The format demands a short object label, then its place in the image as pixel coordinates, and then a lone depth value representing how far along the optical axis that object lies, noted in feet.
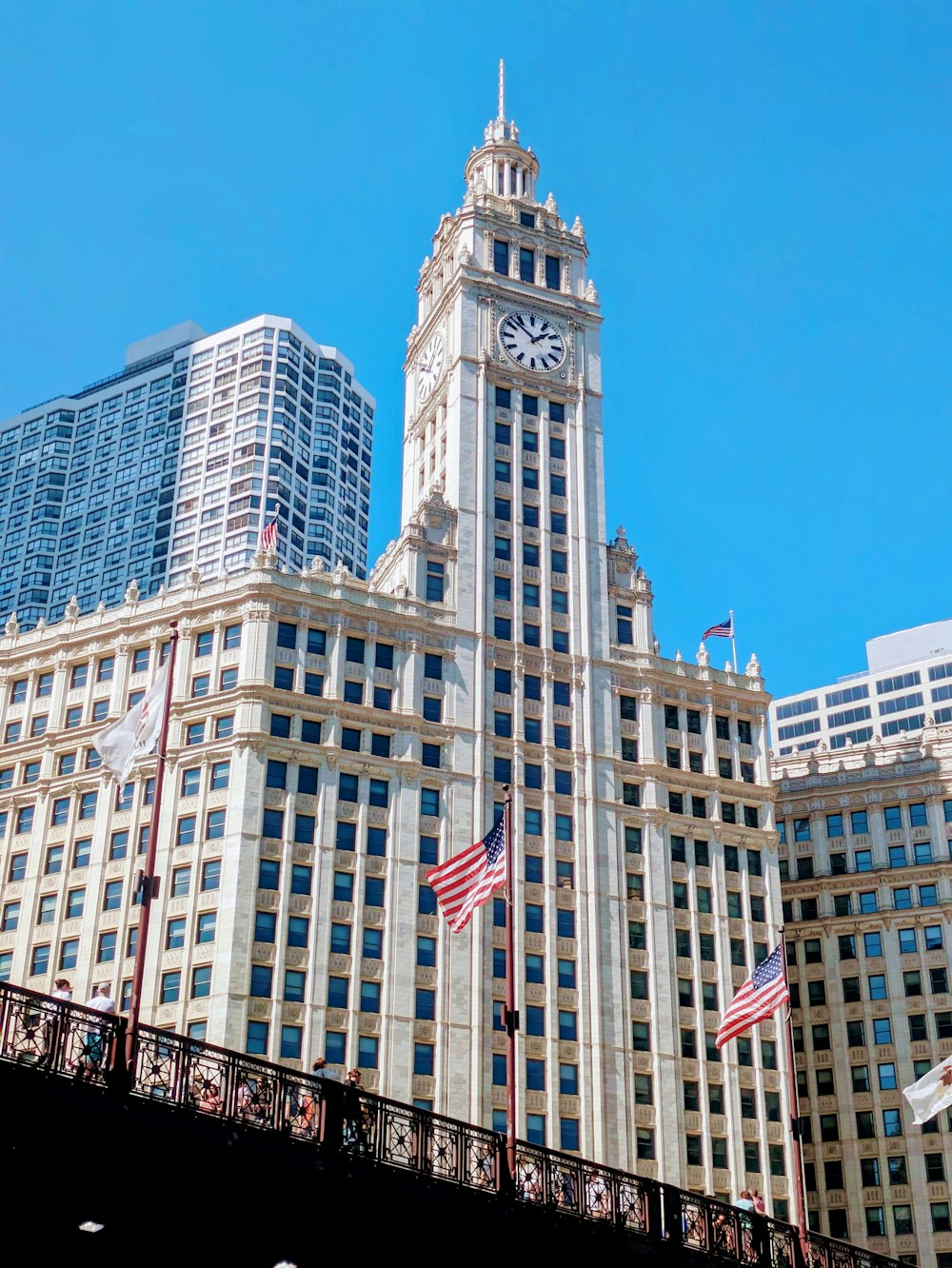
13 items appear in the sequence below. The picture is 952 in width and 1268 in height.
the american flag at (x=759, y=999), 163.94
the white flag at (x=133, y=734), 134.00
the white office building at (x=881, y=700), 593.83
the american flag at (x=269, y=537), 311.06
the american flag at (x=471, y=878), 151.74
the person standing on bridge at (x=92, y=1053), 108.06
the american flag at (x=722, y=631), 320.91
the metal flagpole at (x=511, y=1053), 127.54
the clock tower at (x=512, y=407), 333.42
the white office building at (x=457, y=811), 276.82
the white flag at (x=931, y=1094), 147.54
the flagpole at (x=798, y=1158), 143.02
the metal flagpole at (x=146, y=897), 111.24
